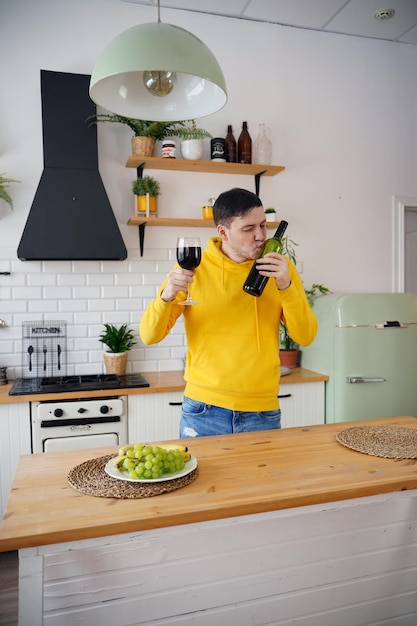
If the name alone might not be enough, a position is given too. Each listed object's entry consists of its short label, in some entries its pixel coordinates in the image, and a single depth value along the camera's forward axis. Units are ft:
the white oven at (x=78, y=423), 9.29
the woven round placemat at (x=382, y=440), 5.31
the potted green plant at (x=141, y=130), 10.97
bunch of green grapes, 4.48
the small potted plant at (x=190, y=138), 11.33
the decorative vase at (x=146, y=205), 11.16
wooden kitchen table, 3.93
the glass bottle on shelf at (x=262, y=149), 12.16
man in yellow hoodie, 6.45
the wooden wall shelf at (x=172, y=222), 11.12
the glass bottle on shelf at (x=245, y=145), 11.99
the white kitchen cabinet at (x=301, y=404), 10.83
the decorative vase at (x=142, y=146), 11.02
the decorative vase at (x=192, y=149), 11.47
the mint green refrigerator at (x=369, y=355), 10.87
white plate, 4.44
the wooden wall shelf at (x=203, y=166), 11.14
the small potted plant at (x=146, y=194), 11.21
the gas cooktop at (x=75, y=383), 9.49
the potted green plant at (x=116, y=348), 11.19
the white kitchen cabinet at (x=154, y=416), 9.88
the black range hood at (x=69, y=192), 10.32
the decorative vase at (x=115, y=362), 11.17
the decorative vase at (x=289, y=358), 12.12
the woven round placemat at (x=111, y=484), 4.30
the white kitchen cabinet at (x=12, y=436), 9.19
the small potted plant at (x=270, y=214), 12.14
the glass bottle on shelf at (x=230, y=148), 11.96
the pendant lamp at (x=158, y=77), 4.76
